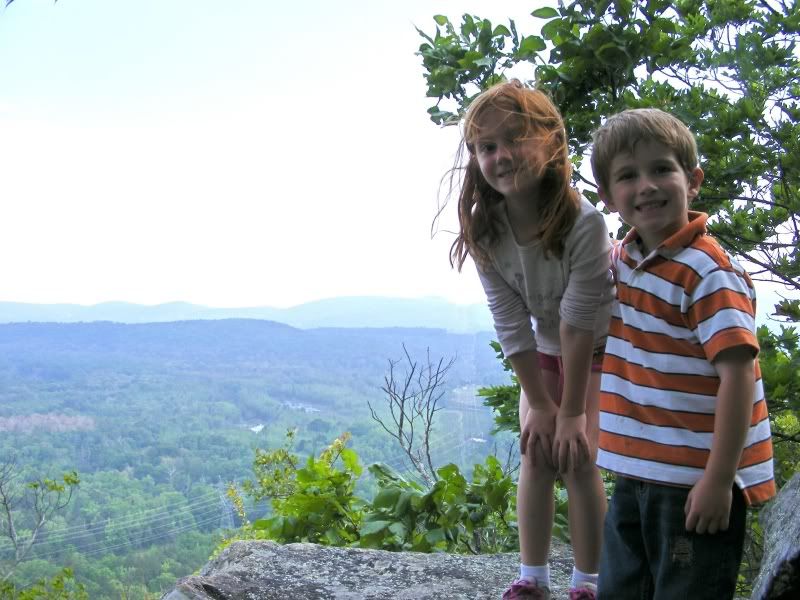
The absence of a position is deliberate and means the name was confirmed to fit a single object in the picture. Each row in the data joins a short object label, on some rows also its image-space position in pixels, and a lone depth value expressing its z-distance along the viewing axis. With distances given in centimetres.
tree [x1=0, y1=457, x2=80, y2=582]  409
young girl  155
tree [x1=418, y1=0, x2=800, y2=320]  216
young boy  120
